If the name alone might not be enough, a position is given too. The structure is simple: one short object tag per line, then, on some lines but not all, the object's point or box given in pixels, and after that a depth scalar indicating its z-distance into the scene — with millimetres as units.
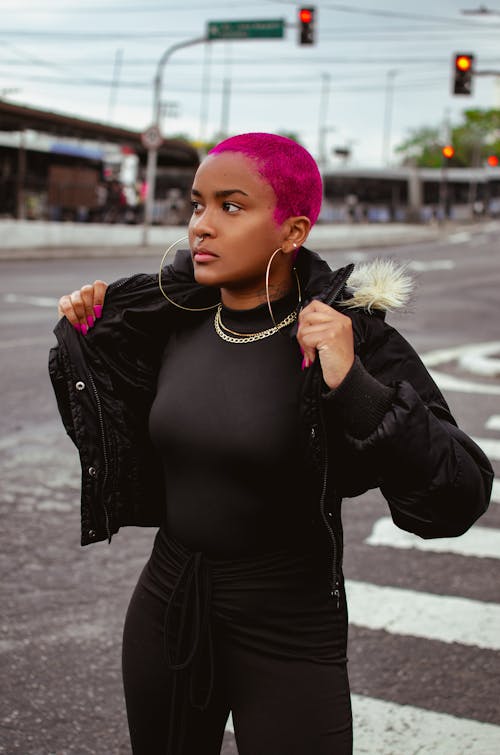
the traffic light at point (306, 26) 24078
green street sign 24531
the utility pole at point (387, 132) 91562
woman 1897
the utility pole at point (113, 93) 81500
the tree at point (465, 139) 116188
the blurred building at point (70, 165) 28109
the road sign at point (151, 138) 26969
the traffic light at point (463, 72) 24109
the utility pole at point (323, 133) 76662
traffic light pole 26922
